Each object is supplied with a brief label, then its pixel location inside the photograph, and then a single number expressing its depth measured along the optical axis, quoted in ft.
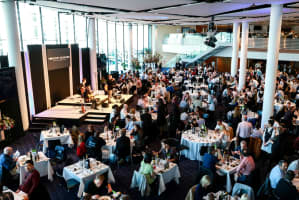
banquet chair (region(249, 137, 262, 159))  24.43
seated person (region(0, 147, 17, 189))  20.51
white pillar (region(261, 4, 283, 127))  30.66
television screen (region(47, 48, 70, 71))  42.04
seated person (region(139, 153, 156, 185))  19.49
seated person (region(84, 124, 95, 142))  25.52
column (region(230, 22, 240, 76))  59.77
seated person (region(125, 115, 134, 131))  28.86
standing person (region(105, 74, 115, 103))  47.37
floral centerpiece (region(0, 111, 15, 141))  29.46
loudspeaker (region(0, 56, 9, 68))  32.27
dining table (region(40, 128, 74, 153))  27.81
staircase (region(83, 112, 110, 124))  38.64
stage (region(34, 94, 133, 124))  37.40
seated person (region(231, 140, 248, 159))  20.95
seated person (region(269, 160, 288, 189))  17.84
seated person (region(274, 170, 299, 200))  16.33
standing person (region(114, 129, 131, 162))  23.47
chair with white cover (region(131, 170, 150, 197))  20.13
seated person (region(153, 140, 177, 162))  22.25
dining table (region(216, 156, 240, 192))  20.37
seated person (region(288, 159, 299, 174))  19.32
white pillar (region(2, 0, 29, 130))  30.78
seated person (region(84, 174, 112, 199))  16.66
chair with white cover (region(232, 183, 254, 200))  16.89
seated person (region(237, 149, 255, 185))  19.43
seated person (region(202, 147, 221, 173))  19.94
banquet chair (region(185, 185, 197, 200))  16.58
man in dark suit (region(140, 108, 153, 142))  30.09
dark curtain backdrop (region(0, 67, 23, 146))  30.91
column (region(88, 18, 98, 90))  53.62
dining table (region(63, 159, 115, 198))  19.83
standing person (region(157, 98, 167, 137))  32.53
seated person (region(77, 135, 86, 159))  22.39
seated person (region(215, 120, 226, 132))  26.32
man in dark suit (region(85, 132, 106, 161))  23.34
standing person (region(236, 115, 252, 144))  26.09
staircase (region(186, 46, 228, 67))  75.97
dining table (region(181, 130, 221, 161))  25.81
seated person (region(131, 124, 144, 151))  25.25
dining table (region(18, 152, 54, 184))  22.77
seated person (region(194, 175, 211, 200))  16.32
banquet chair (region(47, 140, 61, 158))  25.06
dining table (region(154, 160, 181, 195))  20.59
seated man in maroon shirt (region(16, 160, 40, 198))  17.52
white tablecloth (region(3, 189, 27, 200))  16.97
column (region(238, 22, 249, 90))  52.85
